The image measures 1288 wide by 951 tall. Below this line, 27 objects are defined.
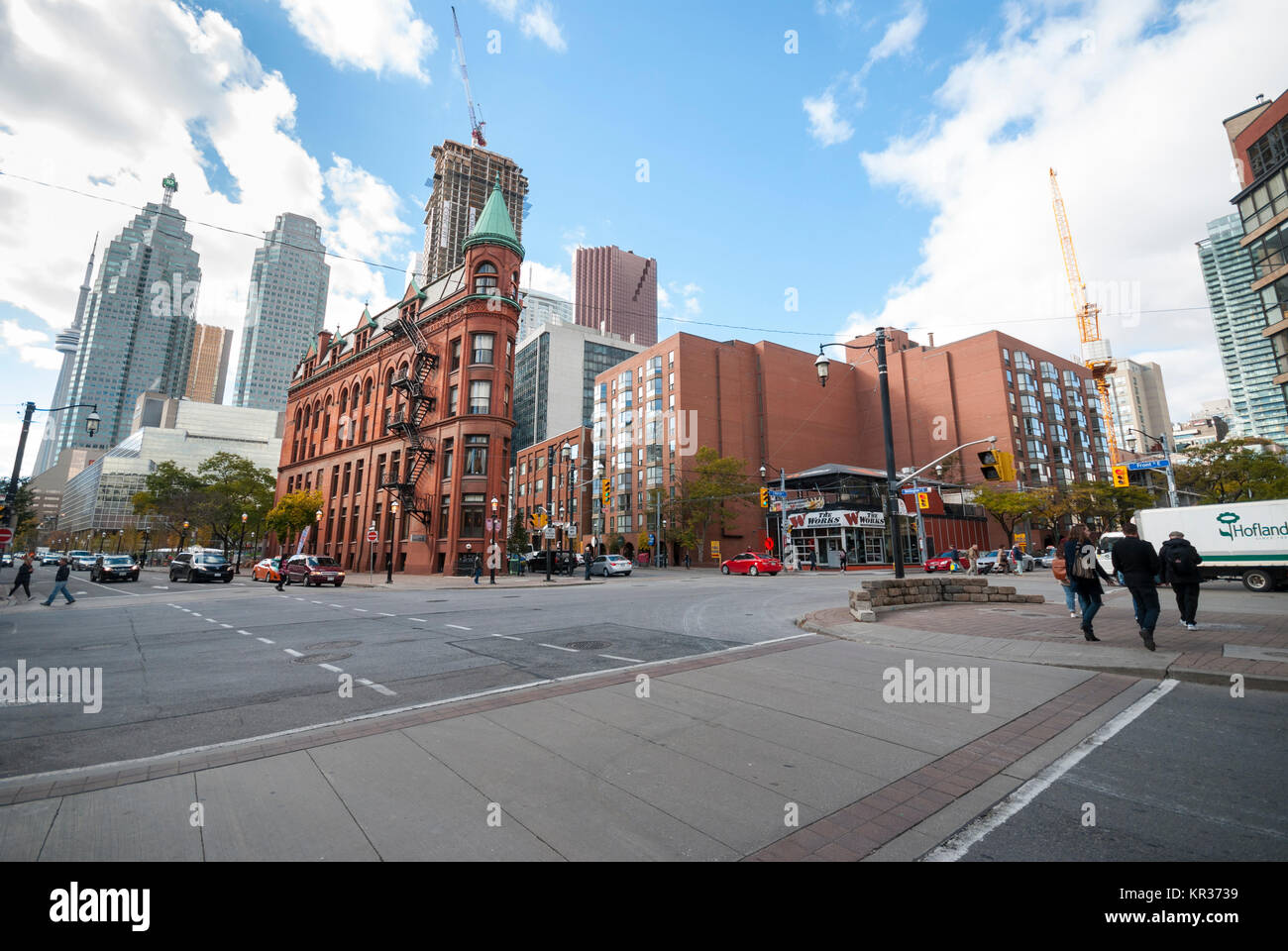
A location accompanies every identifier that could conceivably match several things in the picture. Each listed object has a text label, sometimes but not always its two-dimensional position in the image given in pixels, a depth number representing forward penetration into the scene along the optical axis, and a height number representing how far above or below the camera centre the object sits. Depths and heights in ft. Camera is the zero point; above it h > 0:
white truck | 57.62 +1.99
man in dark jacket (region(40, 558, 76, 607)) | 62.15 -1.60
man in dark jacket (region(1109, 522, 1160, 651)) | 27.53 -0.51
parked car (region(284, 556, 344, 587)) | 101.09 -1.21
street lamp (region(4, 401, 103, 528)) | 73.46 +17.43
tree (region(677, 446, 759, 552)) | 178.50 +22.91
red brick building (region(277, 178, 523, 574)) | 132.67 +37.52
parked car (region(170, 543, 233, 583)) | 108.68 -0.66
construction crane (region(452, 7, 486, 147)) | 398.91 +311.64
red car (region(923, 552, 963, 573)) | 130.72 -1.04
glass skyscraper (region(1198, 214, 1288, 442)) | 340.39 +145.15
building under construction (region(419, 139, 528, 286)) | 400.06 +273.55
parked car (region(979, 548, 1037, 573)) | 133.69 -0.77
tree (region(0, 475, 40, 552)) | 124.16 +14.34
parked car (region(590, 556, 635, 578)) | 130.00 -0.88
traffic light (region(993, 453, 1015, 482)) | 54.19 +9.13
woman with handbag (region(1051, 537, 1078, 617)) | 37.59 -1.18
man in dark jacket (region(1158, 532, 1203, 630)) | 31.94 -1.05
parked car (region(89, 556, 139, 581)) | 114.83 -0.76
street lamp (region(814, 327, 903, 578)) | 48.55 +9.33
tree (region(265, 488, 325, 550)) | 162.40 +15.29
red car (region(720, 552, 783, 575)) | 128.06 -0.91
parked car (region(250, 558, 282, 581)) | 106.92 -1.17
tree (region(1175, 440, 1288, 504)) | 122.42 +19.41
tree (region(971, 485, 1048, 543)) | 177.37 +18.09
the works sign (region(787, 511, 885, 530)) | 177.78 +13.09
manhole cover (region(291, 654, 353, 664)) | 28.02 -4.81
